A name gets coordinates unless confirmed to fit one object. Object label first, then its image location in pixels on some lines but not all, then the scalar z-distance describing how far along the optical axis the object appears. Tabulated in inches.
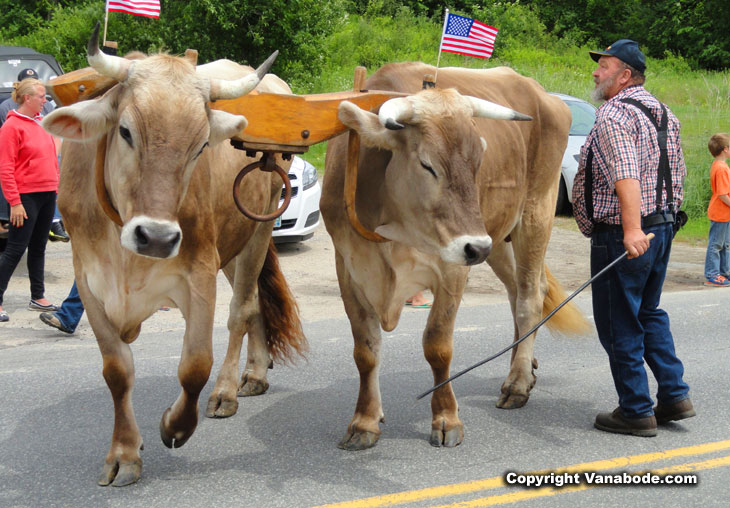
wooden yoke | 173.9
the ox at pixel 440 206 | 173.3
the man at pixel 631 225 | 188.1
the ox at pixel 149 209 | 148.6
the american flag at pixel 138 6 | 275.8
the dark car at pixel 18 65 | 501.4
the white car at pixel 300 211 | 429.4
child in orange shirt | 390.3
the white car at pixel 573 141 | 543.5
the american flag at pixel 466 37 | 270.4
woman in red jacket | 315.9
